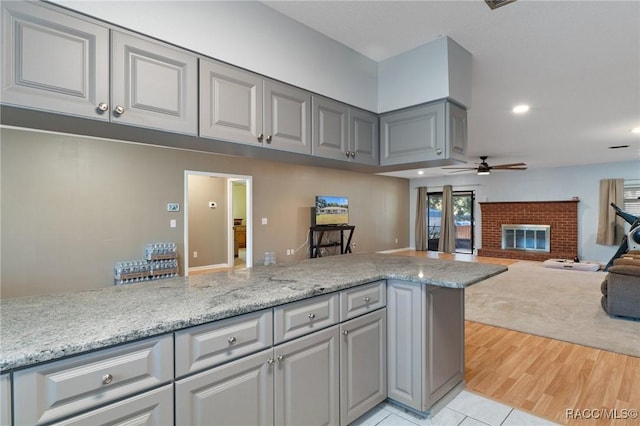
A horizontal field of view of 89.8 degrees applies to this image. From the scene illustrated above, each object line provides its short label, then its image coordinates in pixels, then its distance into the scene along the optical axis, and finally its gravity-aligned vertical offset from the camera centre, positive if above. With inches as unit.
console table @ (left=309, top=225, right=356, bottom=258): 277.4 -23.7
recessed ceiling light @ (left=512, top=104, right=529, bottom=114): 144.2 +47.6
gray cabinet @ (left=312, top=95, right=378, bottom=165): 85.0 +22.8
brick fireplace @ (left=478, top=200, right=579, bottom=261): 319.9 -10.3
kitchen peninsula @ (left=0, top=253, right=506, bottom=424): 40.4 -17.5
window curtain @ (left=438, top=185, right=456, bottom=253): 389.1 -15.0
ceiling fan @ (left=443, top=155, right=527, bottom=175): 254.8 +36.3
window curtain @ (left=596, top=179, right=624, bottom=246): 295.7 -0.6
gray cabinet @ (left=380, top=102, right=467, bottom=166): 87.0 +22.5
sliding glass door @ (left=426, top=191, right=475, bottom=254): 390.0 -8.2
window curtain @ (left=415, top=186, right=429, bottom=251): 410.9 -12.6
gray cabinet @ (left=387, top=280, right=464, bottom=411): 77.9 -32.7
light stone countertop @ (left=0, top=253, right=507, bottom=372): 39.6 -15.7
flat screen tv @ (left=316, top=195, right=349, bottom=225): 278.4 +1.8
